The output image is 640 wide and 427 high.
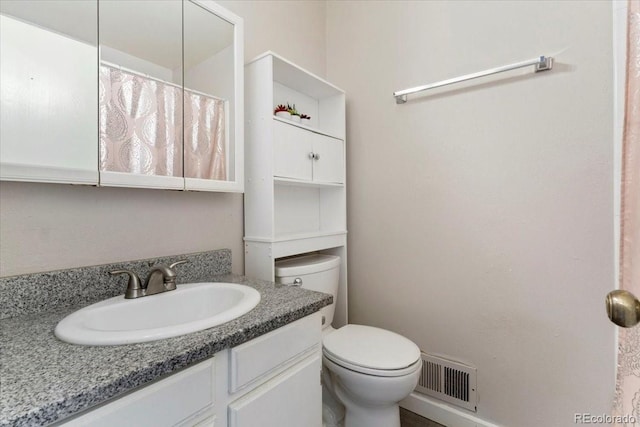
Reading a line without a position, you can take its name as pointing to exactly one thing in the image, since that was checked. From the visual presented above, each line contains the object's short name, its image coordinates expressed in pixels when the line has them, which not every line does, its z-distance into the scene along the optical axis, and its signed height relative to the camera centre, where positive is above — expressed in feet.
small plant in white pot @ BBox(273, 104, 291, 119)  4.58 +1.56
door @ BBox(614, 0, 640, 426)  1.54 -0.08
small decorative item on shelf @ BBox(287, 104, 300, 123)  4.67 +1.54
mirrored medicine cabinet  2.44 +1.21
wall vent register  4.47 -2.71
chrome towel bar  3.83 +1.94
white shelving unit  4.20 +0.66
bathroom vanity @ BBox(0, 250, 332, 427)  1.49 -0.90
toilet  3.51 -1.91
